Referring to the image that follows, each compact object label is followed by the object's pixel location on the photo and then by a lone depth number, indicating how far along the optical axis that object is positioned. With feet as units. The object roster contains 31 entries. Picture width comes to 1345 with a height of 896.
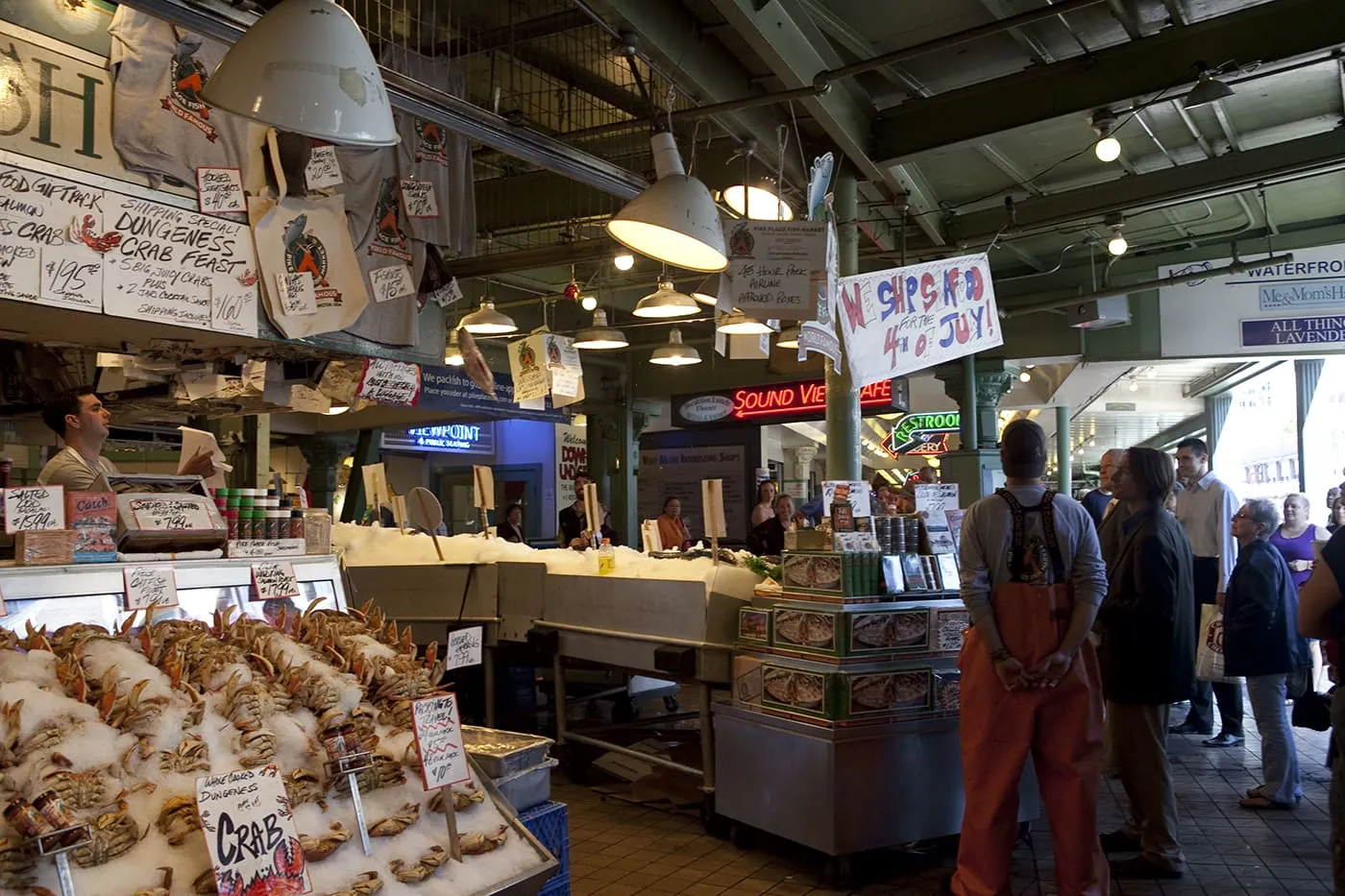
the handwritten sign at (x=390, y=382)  18.01
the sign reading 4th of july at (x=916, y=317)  17.90
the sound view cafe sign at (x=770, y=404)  40.37
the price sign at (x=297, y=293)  15.62
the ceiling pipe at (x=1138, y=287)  34.78
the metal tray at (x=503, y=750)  9.12
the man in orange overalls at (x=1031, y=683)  12.26
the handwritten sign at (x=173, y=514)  10.69
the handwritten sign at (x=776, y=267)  15.75
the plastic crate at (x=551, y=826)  9.33
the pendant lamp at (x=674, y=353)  31.50
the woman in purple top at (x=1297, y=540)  24.53
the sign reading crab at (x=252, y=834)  6.34
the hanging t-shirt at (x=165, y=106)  13.79
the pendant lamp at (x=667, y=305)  23.39
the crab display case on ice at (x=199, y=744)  6.40
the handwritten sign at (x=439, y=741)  7.57
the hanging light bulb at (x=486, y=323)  27.09
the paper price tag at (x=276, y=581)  11.02
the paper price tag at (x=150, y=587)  9.77
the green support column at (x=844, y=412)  23.08
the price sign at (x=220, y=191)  14.66
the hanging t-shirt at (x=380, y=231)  17.10
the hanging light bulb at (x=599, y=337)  28.96
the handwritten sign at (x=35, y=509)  9.29
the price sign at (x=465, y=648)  9.67
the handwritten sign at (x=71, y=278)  12.89
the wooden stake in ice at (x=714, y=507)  18.79
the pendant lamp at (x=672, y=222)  13.28
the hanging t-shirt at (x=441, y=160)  17.59
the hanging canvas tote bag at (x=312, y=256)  15.46
